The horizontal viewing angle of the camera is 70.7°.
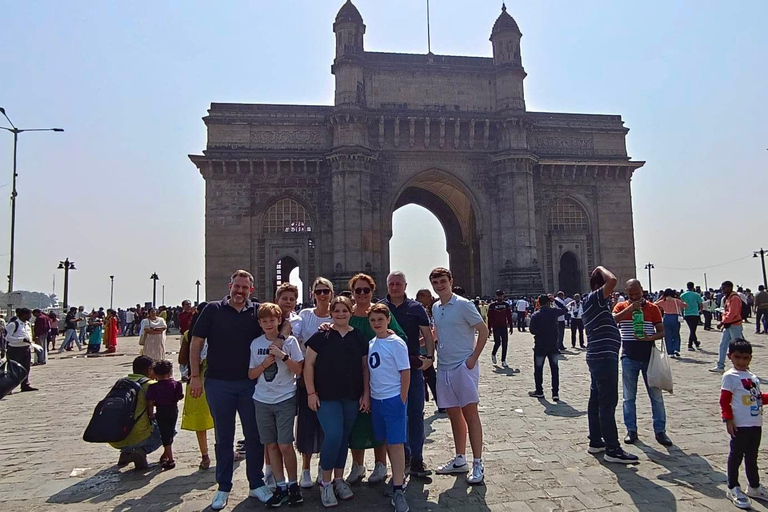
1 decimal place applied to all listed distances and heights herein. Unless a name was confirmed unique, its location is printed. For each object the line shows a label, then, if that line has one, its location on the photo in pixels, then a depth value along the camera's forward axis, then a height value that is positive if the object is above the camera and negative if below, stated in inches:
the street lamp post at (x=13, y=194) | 897.6 +215.5
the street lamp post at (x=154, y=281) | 1845.5 +111.9
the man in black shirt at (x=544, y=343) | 349.7 -24.5
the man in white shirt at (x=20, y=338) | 423.2 -17.4
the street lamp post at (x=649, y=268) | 2470.5 +165.8
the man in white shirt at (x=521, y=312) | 936.9 -10.8
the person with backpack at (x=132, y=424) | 220.7 -45.0
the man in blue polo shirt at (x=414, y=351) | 212.7 -17.1
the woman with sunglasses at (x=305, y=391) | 197.2 -29.2
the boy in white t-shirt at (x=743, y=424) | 177.5 -40.4
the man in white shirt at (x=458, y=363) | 209.2 -21.8
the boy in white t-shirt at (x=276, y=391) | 187.0 -27.6
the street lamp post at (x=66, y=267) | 1400.6 +127.5
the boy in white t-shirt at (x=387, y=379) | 183.9 -24.0
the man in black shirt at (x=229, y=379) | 190.7 -23.5
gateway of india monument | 1131.9 +305.6
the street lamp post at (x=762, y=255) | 1860.5 +160.3
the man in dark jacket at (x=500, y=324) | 498.3 -15.9
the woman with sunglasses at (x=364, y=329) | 201.3 -7.4
